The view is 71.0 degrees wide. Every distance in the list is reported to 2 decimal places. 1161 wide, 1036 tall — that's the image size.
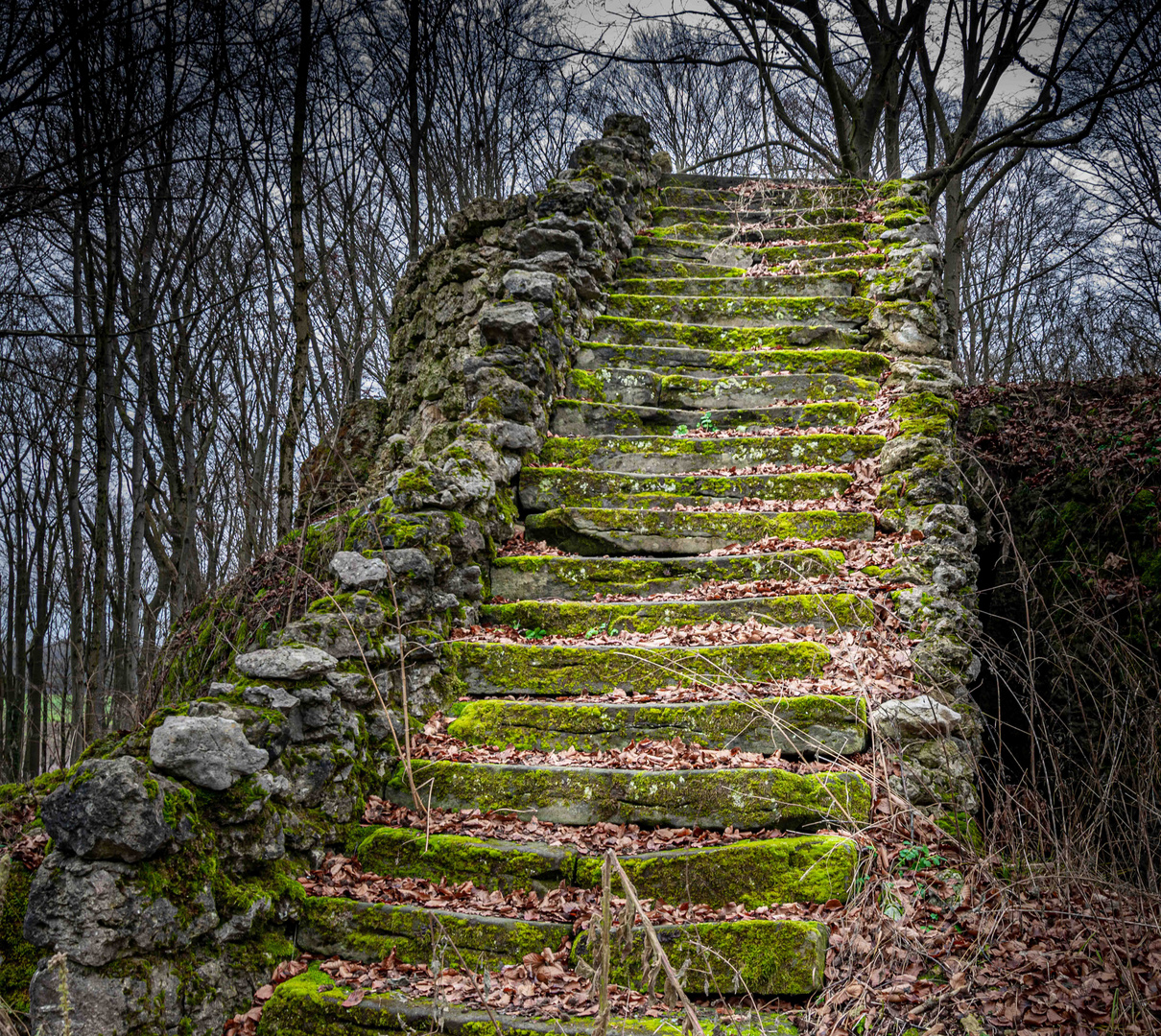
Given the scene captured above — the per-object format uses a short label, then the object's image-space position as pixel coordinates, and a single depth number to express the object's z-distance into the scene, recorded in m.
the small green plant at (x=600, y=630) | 4.58
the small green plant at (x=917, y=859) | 3.13
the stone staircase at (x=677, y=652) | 2.97
